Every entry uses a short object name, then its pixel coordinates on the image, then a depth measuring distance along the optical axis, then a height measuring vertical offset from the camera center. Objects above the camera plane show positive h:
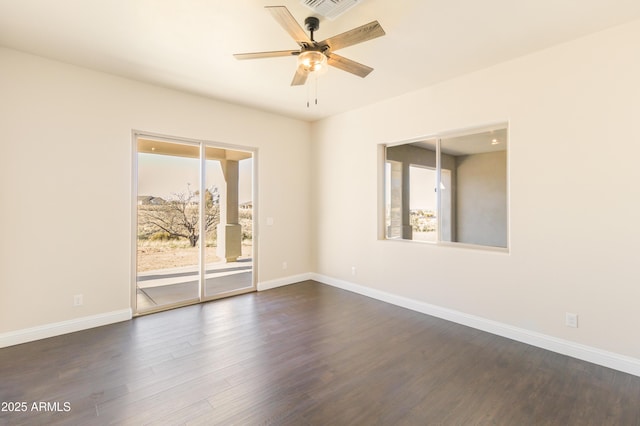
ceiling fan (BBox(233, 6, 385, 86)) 2.00 +1.32
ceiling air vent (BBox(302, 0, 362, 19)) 2.09 +1.54
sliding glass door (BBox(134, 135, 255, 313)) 3.92 -0.11
